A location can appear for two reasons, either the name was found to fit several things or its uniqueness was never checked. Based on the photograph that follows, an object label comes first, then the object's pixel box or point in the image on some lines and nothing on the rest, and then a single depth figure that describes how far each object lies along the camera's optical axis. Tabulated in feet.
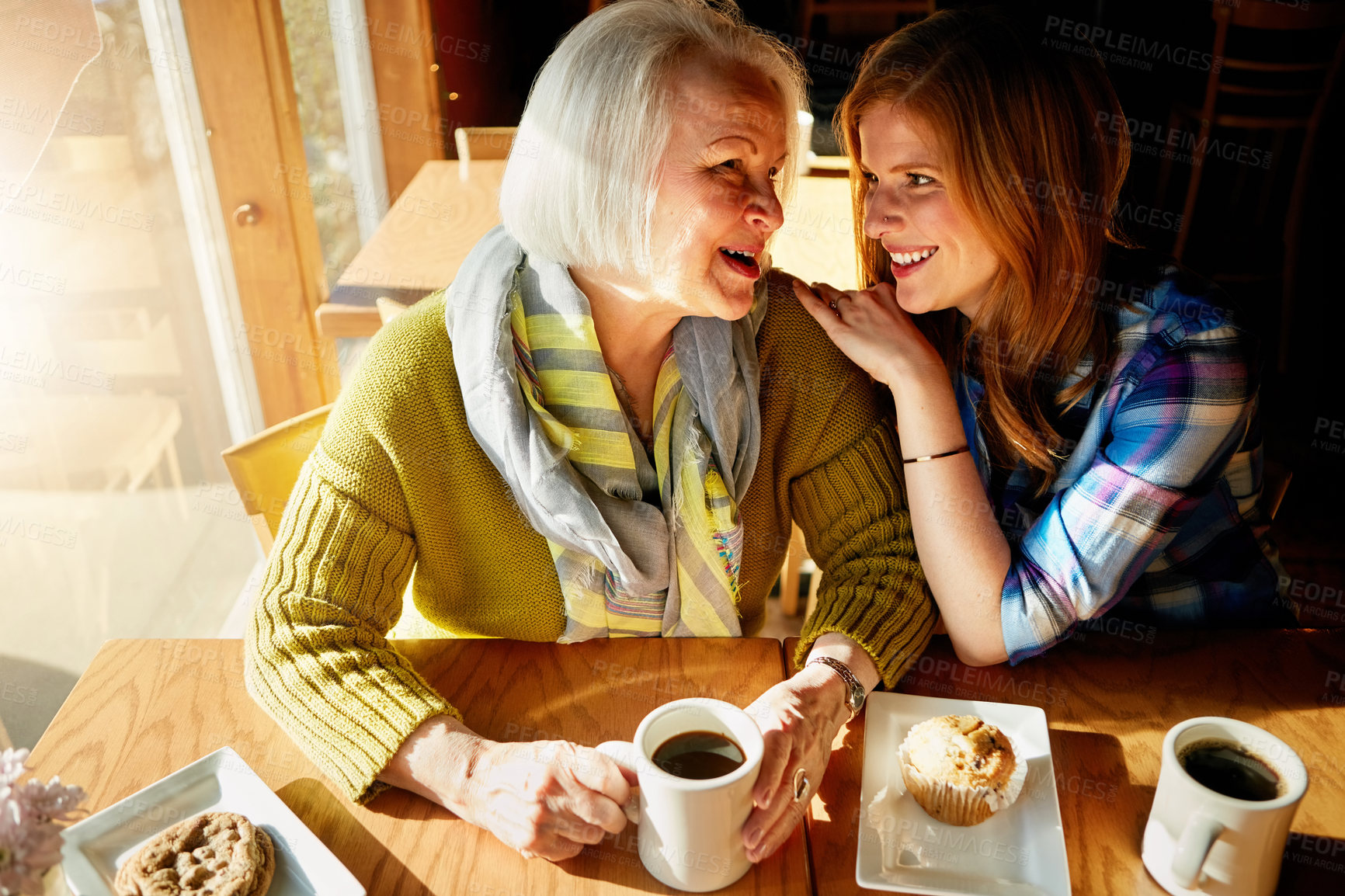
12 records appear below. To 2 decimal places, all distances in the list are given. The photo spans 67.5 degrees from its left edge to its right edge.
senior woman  3.75
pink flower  2.27
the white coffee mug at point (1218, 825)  2.93
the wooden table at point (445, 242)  8.16
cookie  3.02
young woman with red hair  4.17
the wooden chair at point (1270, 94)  11.43
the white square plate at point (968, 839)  3.23
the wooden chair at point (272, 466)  5.57
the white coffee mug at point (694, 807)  2.97
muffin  3.37
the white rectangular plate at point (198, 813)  3.14
